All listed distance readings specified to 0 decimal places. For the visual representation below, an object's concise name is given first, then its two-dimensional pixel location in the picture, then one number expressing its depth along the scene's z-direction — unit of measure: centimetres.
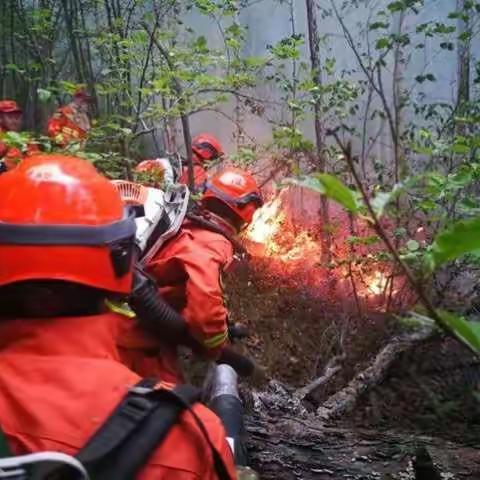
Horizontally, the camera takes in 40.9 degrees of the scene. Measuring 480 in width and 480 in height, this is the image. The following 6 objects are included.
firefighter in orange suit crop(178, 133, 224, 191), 632
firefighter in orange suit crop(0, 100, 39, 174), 378
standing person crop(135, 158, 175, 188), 416
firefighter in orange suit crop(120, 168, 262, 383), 283
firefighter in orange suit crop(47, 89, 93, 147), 402
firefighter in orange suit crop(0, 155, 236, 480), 127
